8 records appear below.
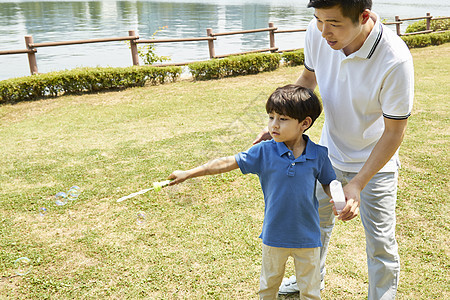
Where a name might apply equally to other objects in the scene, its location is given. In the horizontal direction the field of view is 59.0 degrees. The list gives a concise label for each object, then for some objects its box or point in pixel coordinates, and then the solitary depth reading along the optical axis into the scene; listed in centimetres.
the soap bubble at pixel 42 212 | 381
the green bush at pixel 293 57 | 1270
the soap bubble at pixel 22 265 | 310
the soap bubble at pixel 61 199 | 413
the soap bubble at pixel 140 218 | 352
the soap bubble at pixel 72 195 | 405
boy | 204
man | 183
